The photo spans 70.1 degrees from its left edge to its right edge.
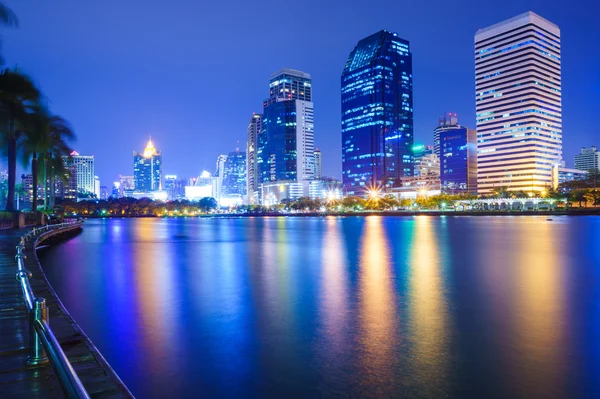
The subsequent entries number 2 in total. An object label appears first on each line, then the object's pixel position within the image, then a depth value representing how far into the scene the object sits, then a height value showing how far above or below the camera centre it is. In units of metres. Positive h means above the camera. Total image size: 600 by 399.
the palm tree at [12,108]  35.50 +9.42
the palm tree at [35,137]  42.22 +7.85
